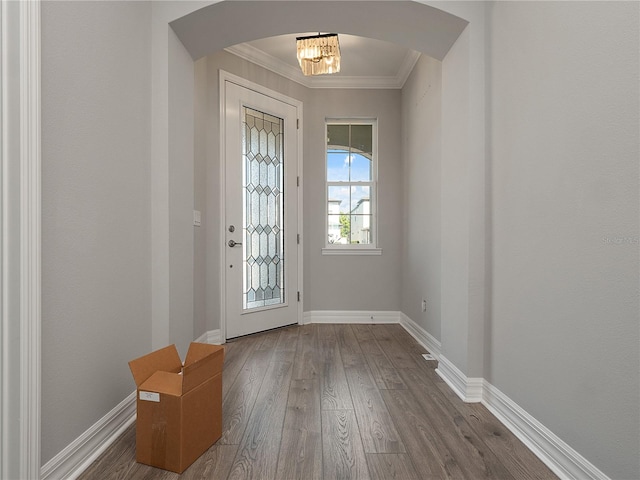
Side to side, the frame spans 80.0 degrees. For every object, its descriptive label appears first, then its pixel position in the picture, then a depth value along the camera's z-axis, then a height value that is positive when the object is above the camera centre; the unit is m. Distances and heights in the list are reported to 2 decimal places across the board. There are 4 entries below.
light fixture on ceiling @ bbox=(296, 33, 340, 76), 3.05 +1.50
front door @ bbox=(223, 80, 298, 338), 3.45 +0.24
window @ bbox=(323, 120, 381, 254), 4.28 +0.62
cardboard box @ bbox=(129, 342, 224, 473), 1.42 -0.68
